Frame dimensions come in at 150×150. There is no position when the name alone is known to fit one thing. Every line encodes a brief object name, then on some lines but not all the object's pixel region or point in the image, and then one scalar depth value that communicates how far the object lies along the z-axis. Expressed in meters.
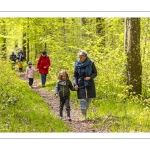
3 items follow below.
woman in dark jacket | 8.81
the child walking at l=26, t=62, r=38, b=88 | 14.43
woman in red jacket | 14.60
